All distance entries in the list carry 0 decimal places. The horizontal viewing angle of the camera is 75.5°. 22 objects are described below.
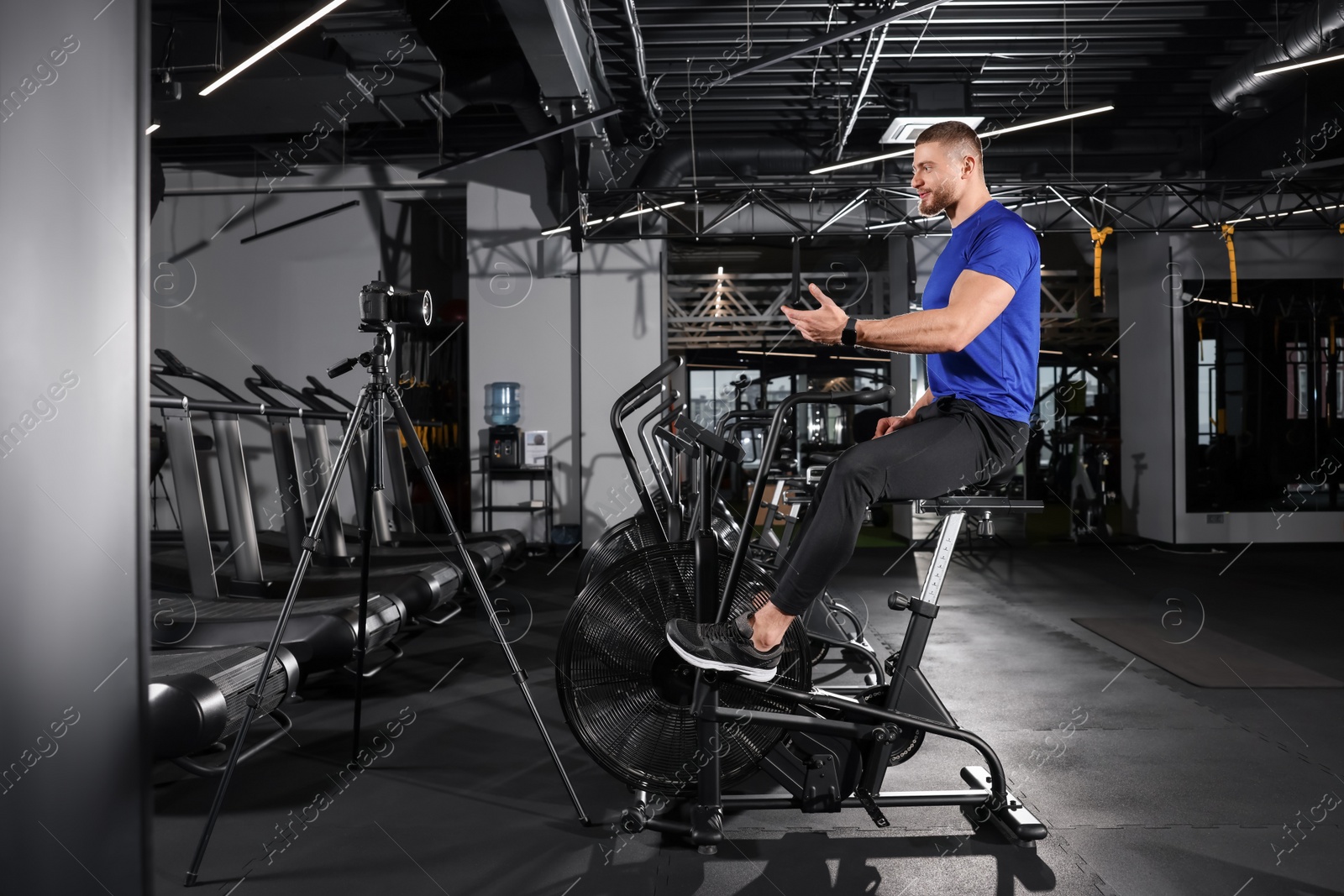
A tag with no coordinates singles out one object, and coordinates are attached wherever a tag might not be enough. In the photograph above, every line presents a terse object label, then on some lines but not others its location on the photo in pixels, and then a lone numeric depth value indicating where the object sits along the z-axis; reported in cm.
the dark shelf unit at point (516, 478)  910
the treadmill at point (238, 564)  369
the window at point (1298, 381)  934
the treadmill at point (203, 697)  239
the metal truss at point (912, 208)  800
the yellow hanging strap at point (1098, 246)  782
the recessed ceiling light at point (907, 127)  709
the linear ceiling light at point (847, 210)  828
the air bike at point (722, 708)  224
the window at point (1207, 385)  931
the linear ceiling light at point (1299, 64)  517
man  198
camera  248
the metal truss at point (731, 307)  1360
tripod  228
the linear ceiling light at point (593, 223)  846
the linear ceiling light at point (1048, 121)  653
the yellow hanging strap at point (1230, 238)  773
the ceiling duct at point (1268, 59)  550
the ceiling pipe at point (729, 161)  856
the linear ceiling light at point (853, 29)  504
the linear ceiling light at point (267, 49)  439
